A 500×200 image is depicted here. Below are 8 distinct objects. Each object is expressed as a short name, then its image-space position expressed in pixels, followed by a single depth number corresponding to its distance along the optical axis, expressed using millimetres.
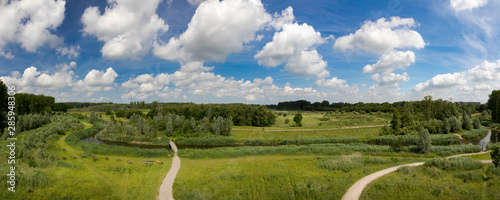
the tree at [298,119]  74438
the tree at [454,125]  60375
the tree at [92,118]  79462
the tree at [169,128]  56547
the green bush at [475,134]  52541
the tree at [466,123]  64000
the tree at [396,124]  53556
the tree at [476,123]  65000
